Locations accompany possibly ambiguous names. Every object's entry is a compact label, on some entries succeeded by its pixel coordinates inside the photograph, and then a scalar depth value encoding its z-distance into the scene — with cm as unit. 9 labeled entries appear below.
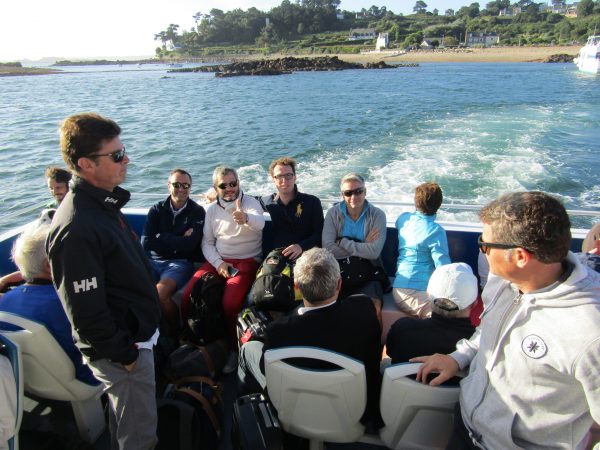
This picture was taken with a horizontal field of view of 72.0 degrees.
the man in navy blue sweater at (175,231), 306
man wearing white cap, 162
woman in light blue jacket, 261
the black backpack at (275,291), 245
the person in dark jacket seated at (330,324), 158
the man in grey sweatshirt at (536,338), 104
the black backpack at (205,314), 251
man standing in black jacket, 141
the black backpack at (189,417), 175
